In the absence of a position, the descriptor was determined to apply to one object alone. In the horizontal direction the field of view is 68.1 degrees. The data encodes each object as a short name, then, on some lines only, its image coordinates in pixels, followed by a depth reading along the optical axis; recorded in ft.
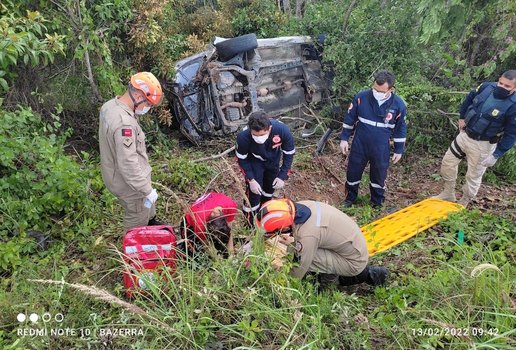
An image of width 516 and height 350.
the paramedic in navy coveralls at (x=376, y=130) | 15.08
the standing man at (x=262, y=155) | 13.61
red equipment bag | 9.71
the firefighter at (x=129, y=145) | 10.56
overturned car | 20.48
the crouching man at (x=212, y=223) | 10.03
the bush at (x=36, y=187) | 12.24
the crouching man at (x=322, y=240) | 9.76
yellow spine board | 13.15
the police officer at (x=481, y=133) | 14.01
